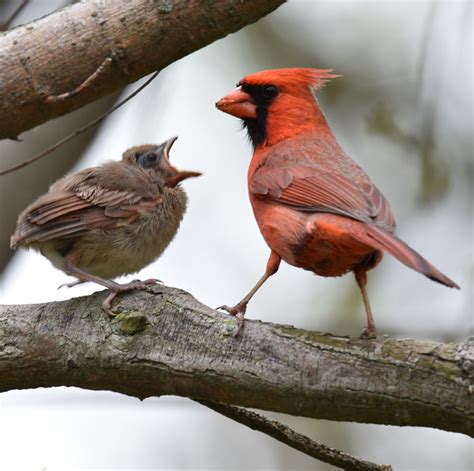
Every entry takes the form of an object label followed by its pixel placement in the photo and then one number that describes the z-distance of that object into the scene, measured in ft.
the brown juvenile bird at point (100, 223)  24.20
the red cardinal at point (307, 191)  22.66
